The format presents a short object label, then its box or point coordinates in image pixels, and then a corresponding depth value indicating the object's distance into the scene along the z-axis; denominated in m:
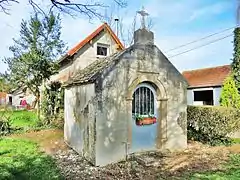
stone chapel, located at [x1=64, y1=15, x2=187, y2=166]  7.84
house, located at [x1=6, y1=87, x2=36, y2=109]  29.21
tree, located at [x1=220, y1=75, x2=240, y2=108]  13.16
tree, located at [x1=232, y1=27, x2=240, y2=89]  12.80
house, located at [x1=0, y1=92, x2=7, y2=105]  42.64
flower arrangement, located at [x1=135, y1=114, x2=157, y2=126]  8.62
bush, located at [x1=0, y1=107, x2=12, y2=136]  14.21
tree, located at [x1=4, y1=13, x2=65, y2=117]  16.41
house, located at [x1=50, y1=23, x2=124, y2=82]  17.11
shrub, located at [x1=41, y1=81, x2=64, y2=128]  16.45
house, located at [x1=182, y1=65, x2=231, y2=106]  18.17
